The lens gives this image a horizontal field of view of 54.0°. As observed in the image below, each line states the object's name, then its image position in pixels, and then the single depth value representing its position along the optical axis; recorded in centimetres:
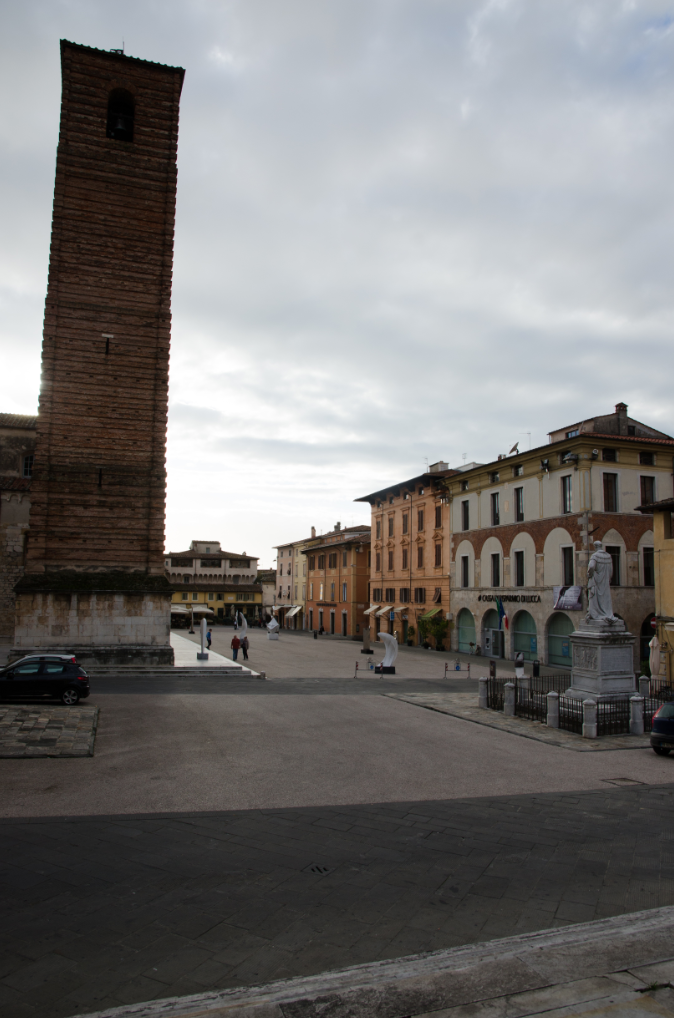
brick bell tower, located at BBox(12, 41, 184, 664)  2761
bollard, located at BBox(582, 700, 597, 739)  1591
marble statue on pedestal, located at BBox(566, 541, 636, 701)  1783
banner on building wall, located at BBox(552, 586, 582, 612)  3300
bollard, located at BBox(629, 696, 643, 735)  1641
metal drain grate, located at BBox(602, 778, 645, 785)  1191
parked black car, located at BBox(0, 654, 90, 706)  1805
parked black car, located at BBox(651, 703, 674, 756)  1405
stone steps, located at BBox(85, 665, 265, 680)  2612
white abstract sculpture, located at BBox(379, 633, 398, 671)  3019
